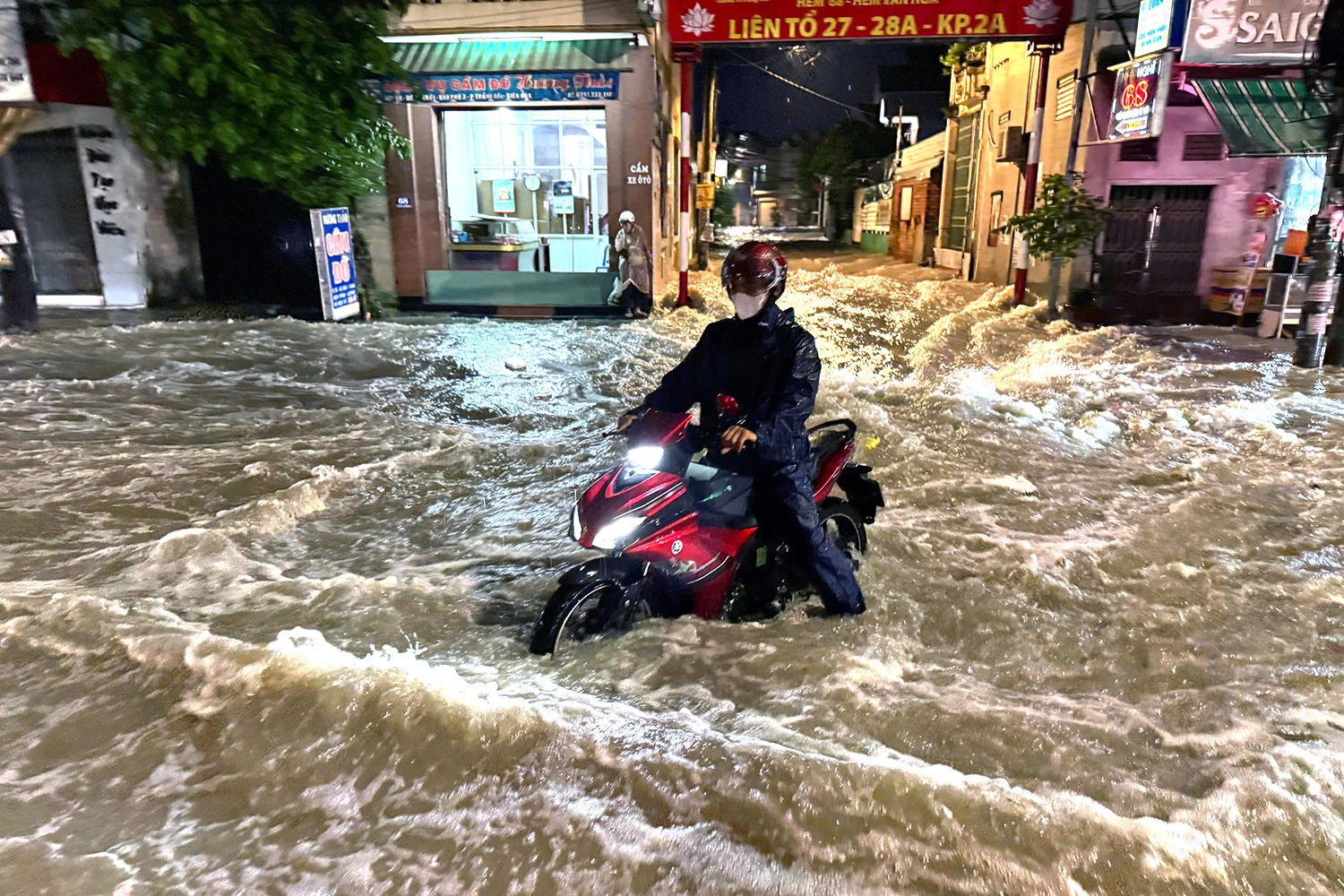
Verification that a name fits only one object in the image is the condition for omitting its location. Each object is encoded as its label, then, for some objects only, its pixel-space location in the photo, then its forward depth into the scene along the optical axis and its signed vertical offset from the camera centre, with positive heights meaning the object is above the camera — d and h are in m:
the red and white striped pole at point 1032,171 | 14.34 +0.79
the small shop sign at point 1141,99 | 11.66 +1.62
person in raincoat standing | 14.02 -0.79
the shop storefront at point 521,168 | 13.96 +0.95
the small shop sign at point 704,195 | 21.71 +0.60
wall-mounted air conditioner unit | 16.30 +1.32
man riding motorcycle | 3.43 -0.72
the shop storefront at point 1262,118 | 11.34 +1.34
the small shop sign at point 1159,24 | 11.30 +2.52
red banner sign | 13.55 +3.09
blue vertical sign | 11.90 -0.58
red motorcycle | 3.34 -1.33
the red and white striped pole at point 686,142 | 13.72 +1.24
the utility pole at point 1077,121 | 13.87 +1.56
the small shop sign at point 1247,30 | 11.28 +2.40
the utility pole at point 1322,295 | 10.00 -0.97
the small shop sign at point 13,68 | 11.59 +2.09
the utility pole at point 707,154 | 24.47 +2.22
